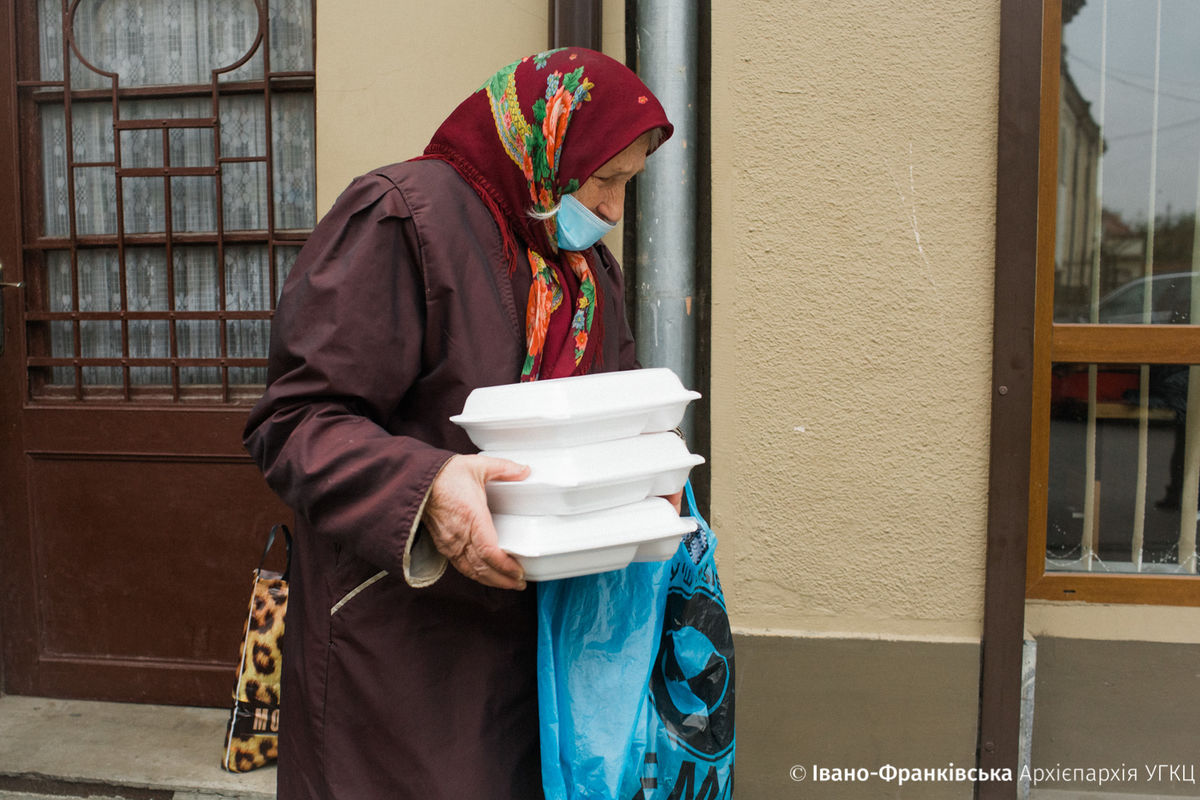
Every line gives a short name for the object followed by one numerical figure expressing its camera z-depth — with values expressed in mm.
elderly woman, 1214
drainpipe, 2648
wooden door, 3160
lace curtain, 3152
